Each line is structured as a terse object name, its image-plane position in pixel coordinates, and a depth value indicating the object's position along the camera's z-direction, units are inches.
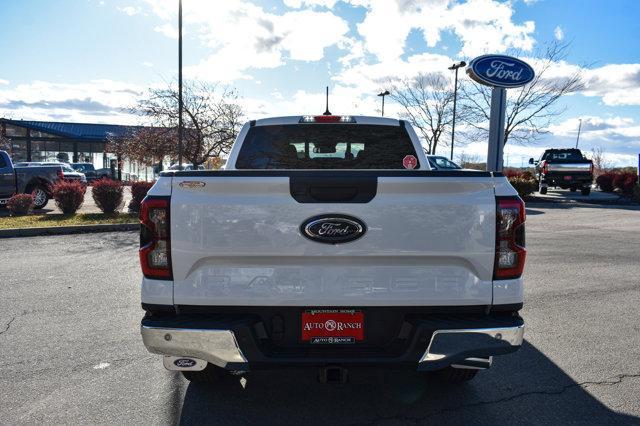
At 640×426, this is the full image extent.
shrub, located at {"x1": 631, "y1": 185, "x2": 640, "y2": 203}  891.4
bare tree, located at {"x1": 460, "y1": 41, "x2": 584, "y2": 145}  1181.7
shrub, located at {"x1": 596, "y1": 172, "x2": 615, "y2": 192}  1135.6
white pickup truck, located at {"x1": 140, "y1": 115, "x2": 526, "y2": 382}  100.5
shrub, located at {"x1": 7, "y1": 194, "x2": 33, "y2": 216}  544.7
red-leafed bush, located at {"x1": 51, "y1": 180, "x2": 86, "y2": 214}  546.6
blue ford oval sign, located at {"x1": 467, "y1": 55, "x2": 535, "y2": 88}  573.3
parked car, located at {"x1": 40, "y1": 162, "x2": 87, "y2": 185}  818.2
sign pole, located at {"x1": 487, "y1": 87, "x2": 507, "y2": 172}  581.3
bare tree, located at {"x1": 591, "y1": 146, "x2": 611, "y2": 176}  2458.2
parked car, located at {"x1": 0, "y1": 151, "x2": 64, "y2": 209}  591.2
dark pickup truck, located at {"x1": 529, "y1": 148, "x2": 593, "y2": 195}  976.9
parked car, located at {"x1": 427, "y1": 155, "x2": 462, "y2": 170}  796.4
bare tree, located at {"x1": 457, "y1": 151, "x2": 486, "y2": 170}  2210.1
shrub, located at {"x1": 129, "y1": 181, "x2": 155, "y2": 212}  560.7
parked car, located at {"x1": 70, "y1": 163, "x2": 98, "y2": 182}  1497.3
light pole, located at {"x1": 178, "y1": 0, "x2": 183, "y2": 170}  715.4
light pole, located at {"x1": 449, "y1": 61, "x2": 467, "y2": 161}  1246.2
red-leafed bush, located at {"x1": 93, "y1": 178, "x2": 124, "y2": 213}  543.5
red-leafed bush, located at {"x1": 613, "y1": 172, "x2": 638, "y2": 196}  967.6
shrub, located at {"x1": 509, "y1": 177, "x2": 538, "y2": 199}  879.1
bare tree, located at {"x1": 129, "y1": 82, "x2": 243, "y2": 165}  853.2
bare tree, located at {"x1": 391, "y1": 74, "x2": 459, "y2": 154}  1409.9
